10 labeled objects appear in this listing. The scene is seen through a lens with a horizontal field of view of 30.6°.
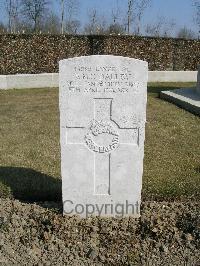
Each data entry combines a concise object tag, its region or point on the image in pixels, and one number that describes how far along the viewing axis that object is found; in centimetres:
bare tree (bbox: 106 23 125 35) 2962
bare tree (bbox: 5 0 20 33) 2544
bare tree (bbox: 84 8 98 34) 3130
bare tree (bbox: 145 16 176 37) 3274
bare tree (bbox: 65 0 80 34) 2942
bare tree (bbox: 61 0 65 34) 2316
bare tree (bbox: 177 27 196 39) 3821
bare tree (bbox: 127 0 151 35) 2357
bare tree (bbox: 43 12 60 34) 3086
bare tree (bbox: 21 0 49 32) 2791
